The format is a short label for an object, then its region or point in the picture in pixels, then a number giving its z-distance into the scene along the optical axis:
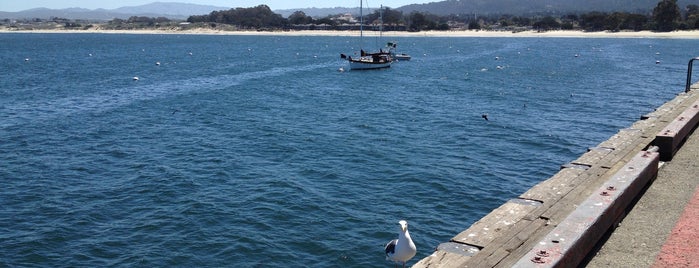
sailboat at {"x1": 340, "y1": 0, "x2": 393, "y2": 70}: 82.59
